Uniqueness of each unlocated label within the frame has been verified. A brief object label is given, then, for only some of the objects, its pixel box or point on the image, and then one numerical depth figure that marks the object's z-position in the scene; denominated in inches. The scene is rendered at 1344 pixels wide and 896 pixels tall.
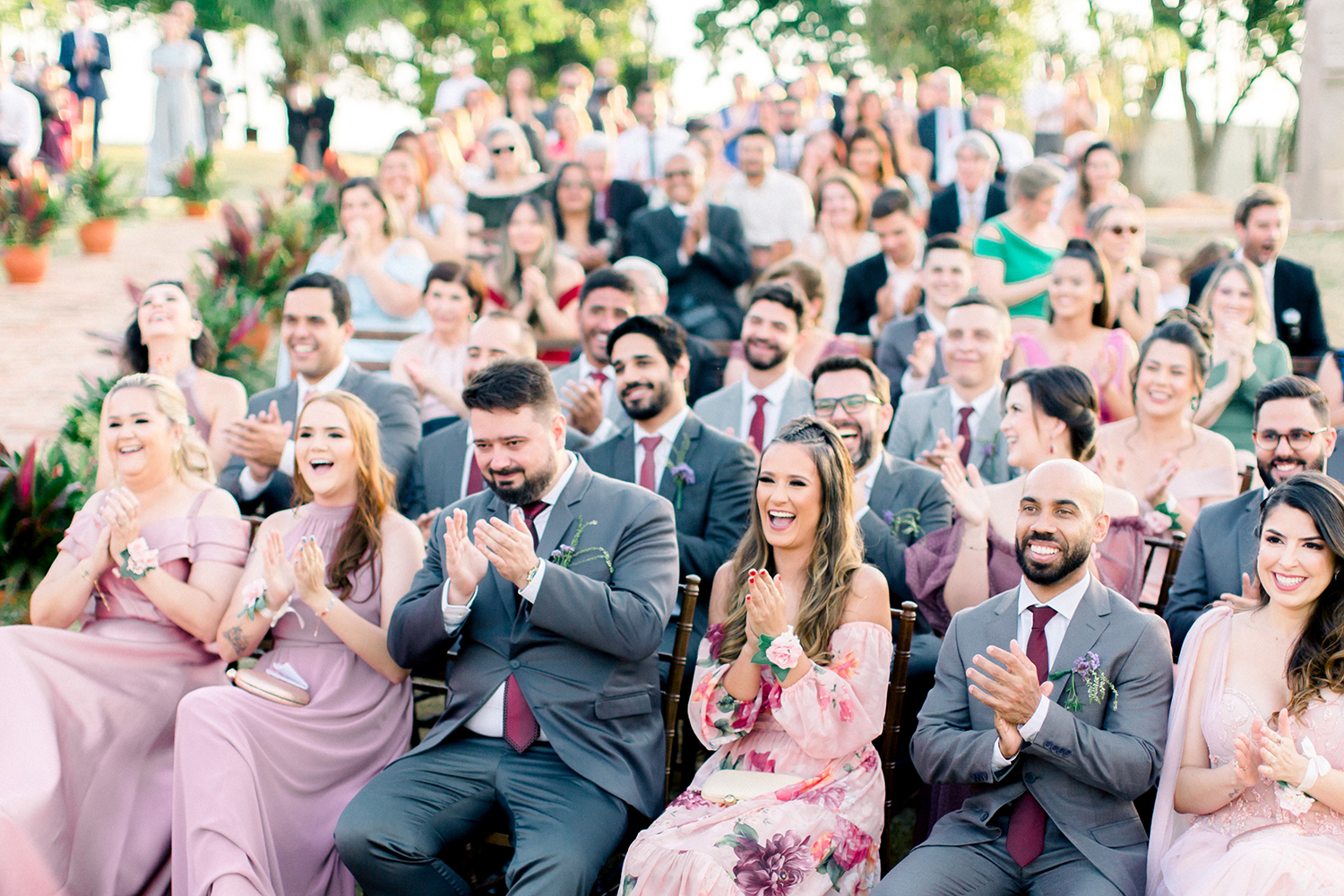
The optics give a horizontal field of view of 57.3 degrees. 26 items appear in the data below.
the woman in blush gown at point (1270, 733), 119.7
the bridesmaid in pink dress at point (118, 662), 149.6
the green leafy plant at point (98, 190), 549.6
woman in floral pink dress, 133.8
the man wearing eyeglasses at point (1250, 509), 157.6
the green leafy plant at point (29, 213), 493.0
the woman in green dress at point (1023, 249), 279.6
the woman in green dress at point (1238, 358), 226.8
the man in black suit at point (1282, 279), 262.7
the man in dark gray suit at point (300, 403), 211.2
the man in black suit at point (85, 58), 629.5
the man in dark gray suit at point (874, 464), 187.8
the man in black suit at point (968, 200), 351.9
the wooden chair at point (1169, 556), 168.1
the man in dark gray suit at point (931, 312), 260.1
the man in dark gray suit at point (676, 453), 194.7
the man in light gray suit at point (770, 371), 228.7
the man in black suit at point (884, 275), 291.4
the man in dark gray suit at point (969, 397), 210.8
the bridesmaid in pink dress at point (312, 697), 146.6
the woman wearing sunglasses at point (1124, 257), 264.5
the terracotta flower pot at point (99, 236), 546.6
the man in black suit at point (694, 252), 309.9
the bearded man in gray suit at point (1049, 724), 127.9
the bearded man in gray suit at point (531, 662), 141.6
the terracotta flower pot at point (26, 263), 498.0
